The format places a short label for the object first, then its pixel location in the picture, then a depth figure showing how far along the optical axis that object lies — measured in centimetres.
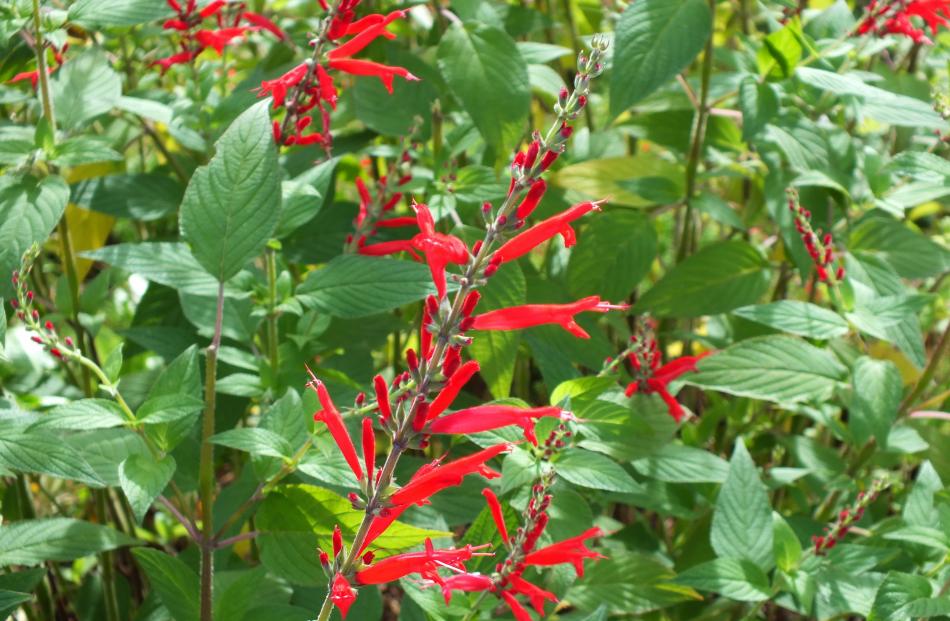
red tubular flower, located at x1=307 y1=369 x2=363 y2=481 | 69
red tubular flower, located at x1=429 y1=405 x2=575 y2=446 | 68
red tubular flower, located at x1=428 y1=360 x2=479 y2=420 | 68
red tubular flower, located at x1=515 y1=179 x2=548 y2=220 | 69
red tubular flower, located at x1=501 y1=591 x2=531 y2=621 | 74
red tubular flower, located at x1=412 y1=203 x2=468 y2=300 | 68
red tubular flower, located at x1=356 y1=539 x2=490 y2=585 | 69
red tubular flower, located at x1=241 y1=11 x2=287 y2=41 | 89
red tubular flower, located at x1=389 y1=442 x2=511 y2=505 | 68
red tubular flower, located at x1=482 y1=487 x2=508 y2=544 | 73
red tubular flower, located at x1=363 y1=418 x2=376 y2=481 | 69
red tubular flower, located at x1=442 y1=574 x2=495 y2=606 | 72
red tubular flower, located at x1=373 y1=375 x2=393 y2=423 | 69
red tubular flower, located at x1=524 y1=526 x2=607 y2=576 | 75
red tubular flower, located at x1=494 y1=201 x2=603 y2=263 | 69
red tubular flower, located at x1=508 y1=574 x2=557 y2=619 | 73
